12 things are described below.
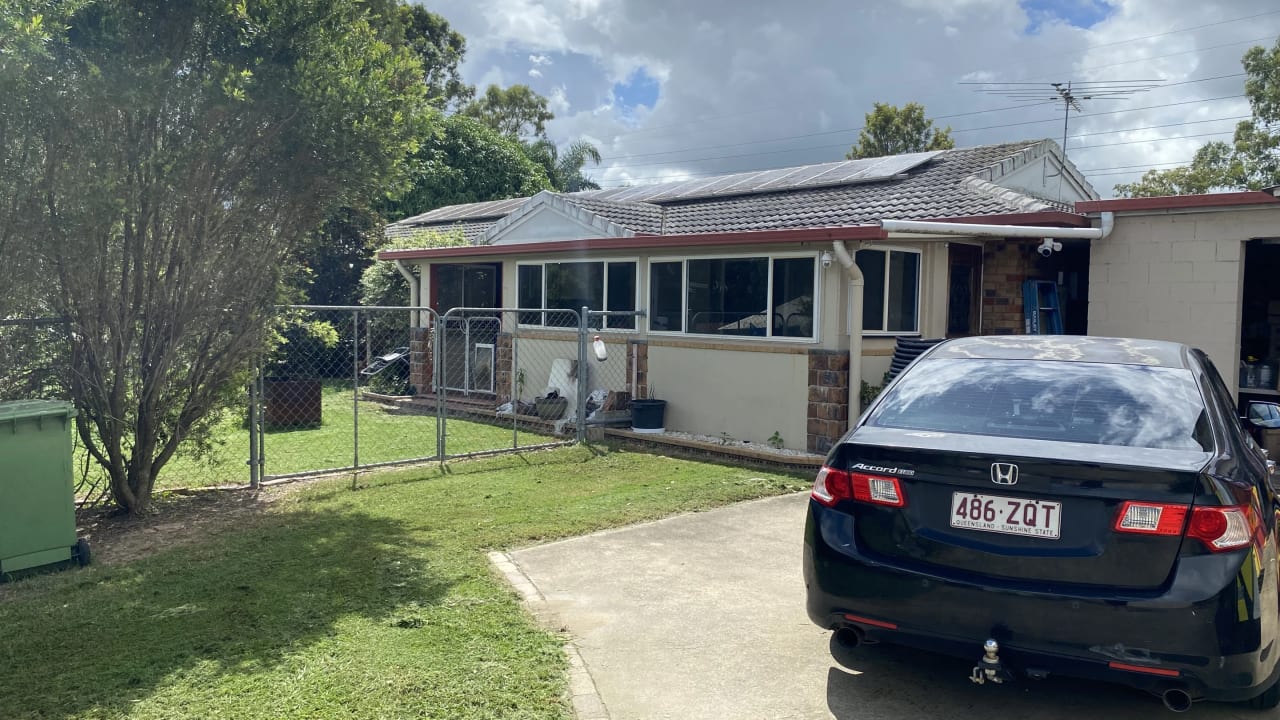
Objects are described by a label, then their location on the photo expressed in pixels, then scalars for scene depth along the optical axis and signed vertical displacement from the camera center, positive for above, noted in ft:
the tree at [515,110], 146.20 +34.16
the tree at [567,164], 116.06 +20.21
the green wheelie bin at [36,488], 17.65 -3.49
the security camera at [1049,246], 32.83 +2.85
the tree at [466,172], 93.61 +15.85
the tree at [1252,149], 79.87 +17.00
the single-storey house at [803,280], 32.04 +1.69
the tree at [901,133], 112.88 +24.09
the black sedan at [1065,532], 9.96 -2.51
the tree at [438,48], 126.93 +39.55
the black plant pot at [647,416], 37.01 -3.98
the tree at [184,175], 20.04 +3.44
